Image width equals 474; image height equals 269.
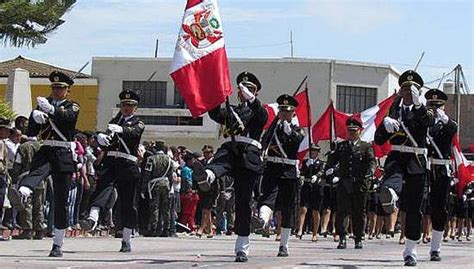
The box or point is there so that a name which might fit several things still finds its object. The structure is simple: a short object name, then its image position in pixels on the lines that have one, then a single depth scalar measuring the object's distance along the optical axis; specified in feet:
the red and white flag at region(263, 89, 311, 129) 75.03
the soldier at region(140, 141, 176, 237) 69.77
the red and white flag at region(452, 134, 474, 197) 80.96
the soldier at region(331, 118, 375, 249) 59.82
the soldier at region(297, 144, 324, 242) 74.43
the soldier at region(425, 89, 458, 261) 47.37
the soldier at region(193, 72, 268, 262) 43.21
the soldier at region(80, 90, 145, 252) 46.24
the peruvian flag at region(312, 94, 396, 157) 72.54
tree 100.89
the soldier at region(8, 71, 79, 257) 42.93
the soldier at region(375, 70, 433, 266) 42.83
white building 189.37
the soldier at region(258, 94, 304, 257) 47.29
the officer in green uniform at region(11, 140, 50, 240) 58.49
